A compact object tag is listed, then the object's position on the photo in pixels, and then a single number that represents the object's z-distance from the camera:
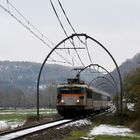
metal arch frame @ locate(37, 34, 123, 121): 45.90
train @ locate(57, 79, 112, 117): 51.09
